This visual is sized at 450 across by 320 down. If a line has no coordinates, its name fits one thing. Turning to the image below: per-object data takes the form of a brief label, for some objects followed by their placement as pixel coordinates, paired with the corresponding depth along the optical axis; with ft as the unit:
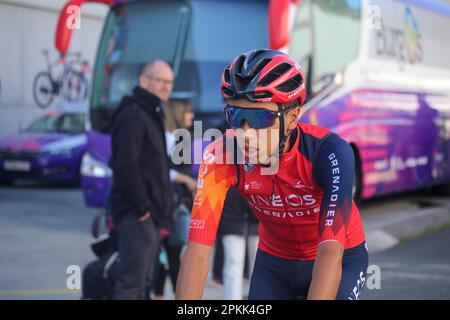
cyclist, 16.73
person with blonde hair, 36.75
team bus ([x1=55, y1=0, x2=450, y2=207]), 59.04
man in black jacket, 32.32
